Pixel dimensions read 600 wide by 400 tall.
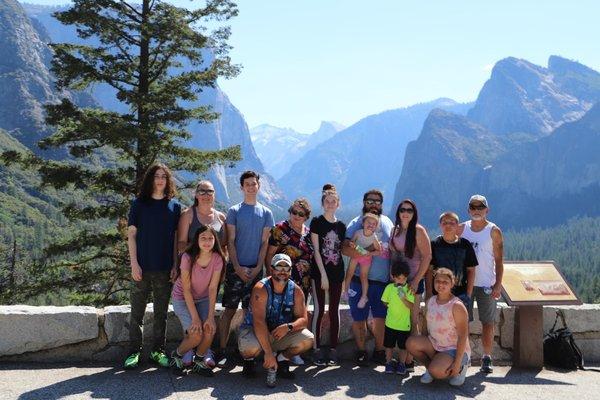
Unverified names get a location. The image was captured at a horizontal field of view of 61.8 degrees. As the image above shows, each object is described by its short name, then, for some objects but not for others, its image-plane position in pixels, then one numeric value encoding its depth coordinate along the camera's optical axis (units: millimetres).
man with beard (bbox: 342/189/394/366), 5590
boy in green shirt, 5375
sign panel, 5875
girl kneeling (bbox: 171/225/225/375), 5035
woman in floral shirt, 5445
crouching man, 4938
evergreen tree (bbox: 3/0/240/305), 13742
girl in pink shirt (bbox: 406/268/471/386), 5062
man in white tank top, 5750
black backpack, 6070
